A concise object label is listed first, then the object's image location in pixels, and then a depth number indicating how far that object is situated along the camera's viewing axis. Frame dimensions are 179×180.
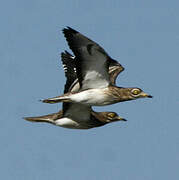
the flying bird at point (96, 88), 18.44
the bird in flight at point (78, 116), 20.34
